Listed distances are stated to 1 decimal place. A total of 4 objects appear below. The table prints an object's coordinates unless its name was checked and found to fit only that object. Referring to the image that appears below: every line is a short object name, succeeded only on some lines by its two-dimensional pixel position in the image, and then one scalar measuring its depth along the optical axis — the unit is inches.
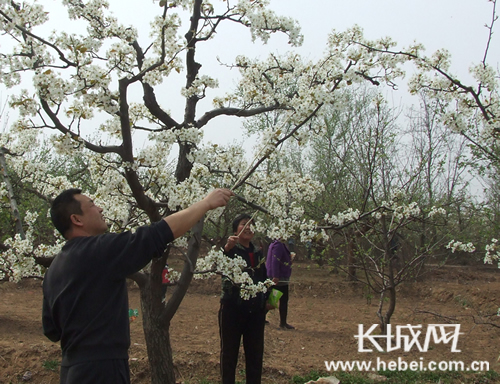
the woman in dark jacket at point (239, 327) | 149.0
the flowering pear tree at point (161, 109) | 120.8
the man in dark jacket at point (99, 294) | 76.3
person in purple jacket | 277.9
